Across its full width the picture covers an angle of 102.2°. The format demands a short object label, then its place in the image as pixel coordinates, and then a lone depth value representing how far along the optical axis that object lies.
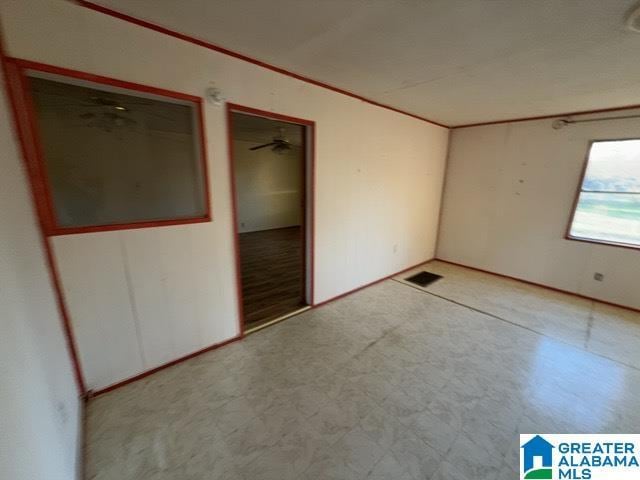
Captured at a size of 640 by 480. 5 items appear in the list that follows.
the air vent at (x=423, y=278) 3.85
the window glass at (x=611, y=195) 3.02
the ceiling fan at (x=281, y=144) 4.95
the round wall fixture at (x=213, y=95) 1.90
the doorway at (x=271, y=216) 2.72
